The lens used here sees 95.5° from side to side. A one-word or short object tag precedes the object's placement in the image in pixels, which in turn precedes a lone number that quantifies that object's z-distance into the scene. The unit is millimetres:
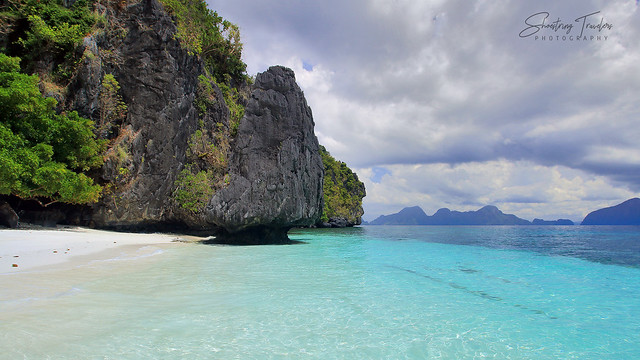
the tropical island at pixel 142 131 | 13961
